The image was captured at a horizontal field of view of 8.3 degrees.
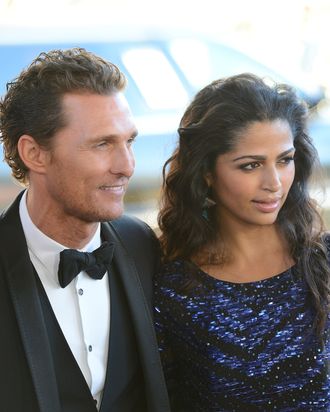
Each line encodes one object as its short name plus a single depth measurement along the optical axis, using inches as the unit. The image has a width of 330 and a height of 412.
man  130.3
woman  132.5
